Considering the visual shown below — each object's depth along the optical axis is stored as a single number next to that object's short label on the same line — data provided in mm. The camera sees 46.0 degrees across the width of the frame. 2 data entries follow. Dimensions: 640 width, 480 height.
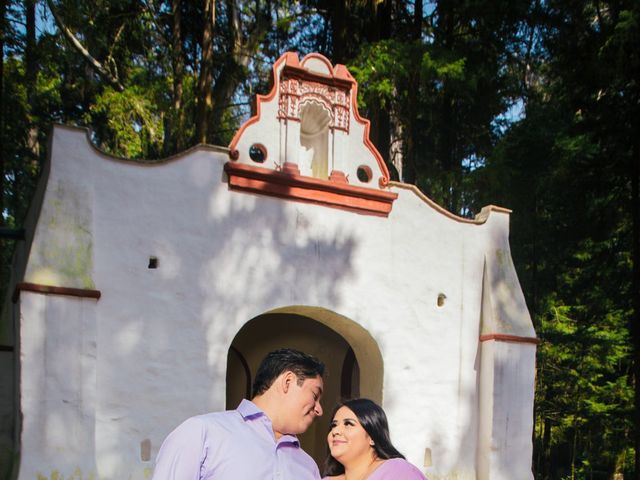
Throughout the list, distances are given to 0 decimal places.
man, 2398
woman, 3312
